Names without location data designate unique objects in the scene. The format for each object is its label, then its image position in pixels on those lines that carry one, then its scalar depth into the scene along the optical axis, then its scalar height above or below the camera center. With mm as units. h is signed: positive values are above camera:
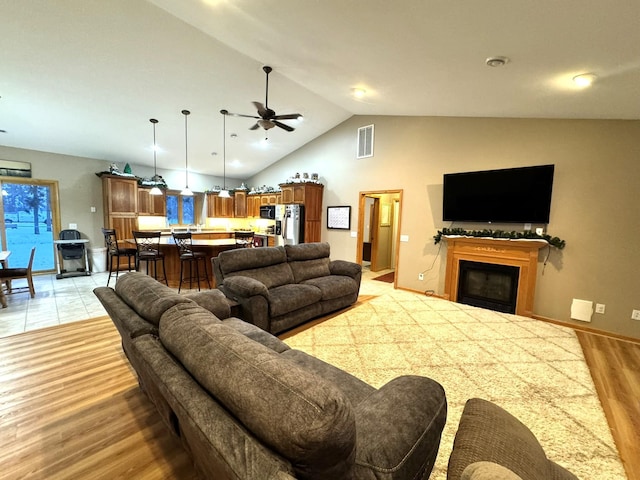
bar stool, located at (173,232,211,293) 4703 -705
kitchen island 5030 -787
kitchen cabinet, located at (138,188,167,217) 7148 +198
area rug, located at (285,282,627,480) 1806 -1415
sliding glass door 5766 -287
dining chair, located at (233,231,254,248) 5203 -486
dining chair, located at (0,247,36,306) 4090 -1062
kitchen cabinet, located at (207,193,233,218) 8758 +227
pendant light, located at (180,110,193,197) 5129 +1462
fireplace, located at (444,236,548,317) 4043 -740
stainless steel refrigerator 6797 -219
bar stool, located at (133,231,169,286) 4715 -752
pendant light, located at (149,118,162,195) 5262 +1350
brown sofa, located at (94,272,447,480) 708 -626
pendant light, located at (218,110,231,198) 5734 +1578
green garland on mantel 3828 -195
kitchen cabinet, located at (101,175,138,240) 6508 +151
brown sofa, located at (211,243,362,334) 2900 -886
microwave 7992 +105
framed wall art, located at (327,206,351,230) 6465 -19
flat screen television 3871 +417
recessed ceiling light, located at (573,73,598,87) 2547 +1412
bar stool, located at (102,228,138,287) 5164 -756
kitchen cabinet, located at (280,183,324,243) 6723 +365
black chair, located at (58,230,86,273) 6000 -887
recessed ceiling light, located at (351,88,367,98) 4223 +2006
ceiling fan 3755 +1389
